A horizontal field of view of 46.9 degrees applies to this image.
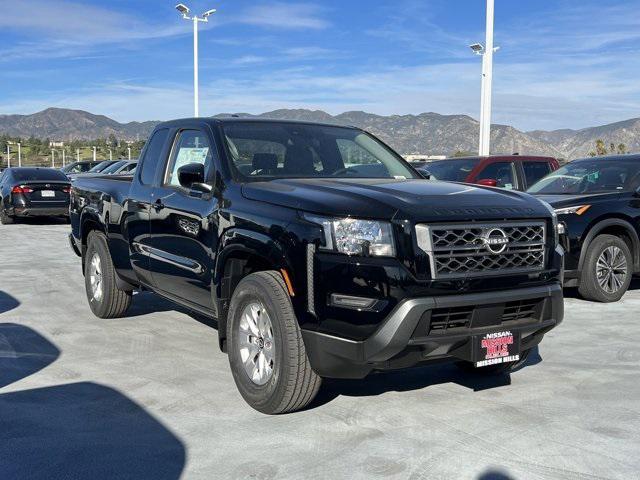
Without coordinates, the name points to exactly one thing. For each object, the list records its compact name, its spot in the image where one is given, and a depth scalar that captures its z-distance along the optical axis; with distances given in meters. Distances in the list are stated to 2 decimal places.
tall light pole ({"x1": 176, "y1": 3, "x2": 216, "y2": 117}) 34.91
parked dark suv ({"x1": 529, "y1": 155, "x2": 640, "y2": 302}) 8.02
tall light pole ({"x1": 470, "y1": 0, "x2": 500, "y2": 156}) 22.25
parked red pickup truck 11.48
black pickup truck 3.96
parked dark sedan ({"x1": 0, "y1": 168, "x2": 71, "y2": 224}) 18.08
